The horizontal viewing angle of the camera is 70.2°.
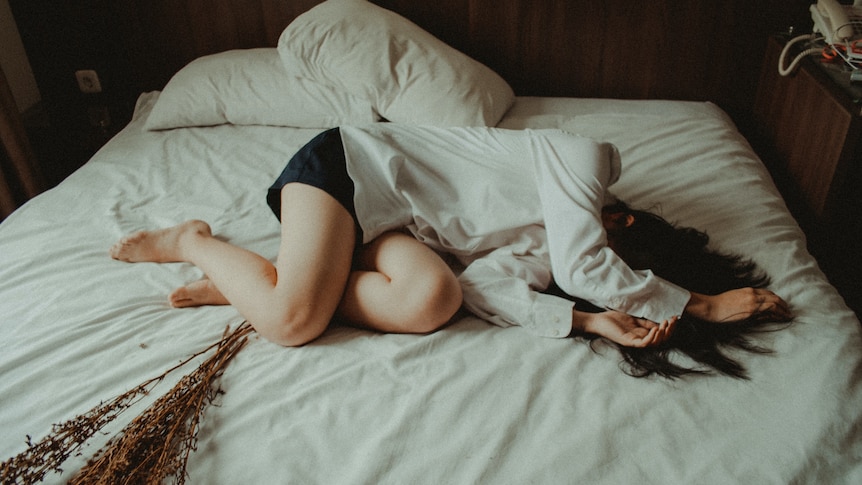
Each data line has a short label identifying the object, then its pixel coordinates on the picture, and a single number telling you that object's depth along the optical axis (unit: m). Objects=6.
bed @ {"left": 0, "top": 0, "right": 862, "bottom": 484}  0.88
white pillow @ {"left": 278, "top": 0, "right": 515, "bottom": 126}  1.83
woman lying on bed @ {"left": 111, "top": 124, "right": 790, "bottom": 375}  1.12
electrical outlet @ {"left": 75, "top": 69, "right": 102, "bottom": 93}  2.32
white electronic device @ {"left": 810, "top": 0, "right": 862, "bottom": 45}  1.66
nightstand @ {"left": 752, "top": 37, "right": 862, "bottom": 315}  1.53
